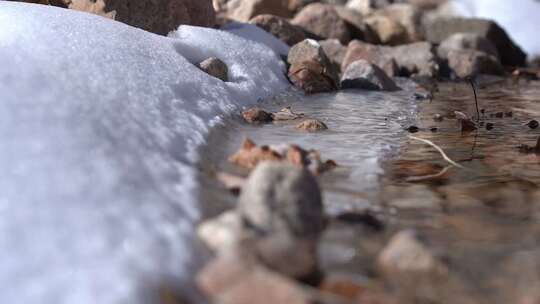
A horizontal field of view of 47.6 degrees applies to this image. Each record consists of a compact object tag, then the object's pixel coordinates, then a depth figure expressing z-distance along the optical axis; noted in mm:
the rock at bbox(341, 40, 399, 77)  7543
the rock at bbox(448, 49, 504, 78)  8820
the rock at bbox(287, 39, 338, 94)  5797
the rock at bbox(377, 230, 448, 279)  1654
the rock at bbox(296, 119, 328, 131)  3582
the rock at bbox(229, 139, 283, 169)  2486
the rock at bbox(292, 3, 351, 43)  9062
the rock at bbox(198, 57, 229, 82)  4375
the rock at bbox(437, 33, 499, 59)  9917
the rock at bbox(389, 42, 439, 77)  8430
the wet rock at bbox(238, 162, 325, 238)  1713
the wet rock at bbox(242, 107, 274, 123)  3723
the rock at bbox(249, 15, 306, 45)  7316
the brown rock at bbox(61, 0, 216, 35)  4961
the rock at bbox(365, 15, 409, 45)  10805
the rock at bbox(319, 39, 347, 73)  7686
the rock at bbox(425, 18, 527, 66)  11203
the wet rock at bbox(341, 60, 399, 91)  6312
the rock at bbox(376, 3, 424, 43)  11227
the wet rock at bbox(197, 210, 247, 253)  1604
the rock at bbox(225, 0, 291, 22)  10008
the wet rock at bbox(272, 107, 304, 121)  3912
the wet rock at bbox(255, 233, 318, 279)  1562
